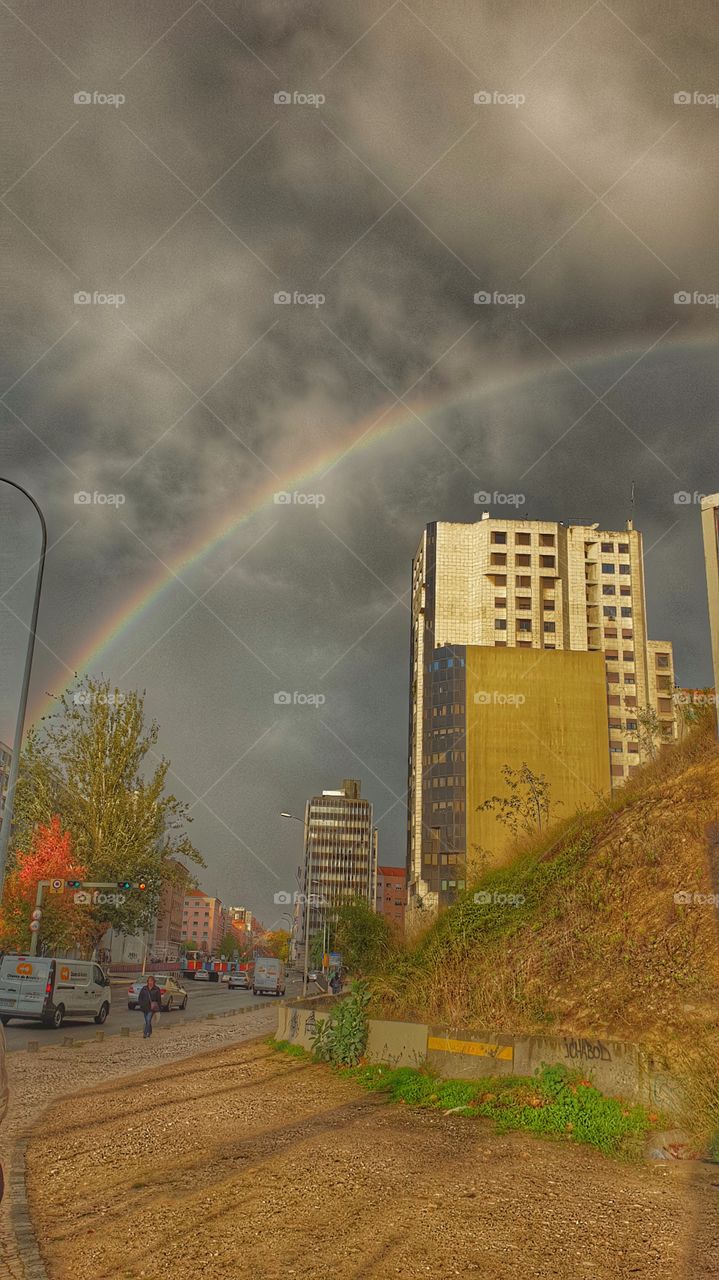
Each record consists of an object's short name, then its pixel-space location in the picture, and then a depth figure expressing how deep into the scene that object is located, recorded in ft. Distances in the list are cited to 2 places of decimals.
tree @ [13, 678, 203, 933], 136.15
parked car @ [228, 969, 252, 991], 226.58
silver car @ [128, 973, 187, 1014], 107.65
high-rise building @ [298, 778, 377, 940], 571.69
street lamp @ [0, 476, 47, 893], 28.89
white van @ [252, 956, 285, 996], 180.75
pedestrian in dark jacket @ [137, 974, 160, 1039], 69.15
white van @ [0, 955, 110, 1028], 73.51
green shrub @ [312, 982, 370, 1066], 43.01
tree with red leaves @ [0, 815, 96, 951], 134.21
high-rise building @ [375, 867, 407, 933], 623.81
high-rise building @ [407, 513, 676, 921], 266.57
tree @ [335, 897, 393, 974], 91.97
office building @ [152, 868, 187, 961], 394.15
